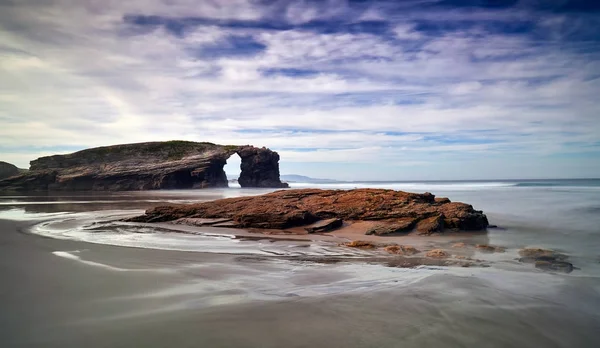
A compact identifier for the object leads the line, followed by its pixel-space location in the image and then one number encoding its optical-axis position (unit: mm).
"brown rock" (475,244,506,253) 9836
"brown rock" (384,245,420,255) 9500
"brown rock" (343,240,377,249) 10191
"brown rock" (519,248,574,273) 7715
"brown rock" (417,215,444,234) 13016
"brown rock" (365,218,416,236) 12867
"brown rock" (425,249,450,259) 8953
